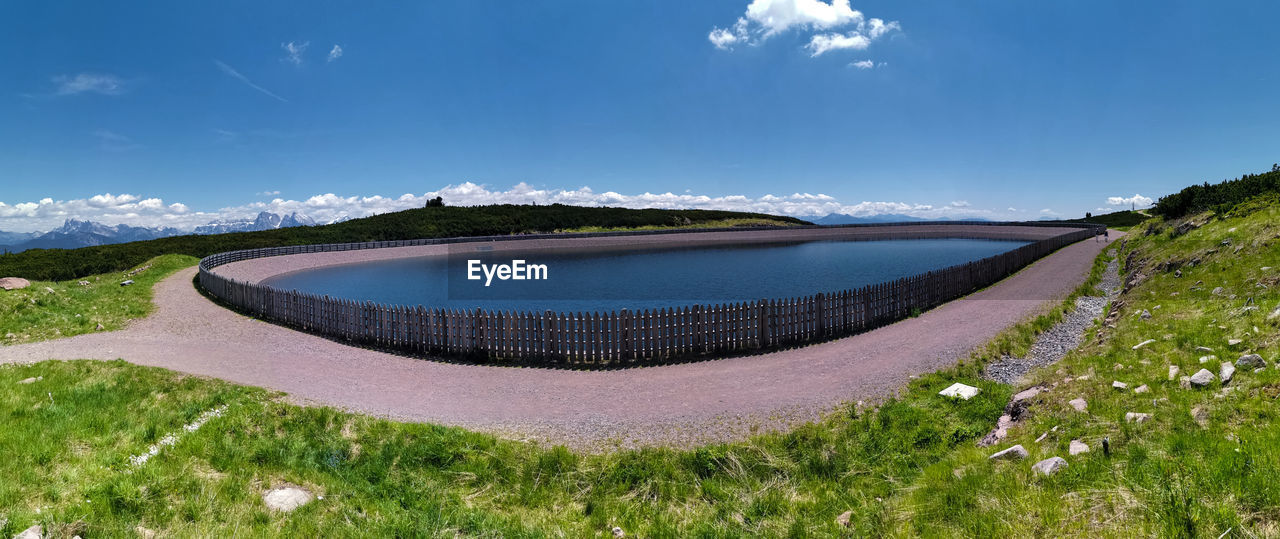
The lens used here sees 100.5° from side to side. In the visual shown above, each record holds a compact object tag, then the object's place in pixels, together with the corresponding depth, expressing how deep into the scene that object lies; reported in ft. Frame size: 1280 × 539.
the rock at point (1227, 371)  24.04
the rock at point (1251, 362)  24.18
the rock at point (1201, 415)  20.76
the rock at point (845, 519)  20.26
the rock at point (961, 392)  33.83
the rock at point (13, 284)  76.89
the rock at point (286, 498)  21.76
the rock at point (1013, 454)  21.81
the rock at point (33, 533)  16.62
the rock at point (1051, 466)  19.08
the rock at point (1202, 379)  24.44
